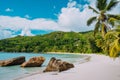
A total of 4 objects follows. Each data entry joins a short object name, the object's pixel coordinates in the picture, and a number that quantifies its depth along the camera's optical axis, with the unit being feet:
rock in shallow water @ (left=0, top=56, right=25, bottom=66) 37.79
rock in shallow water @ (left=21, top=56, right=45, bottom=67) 34.68
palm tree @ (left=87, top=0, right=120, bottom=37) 44.91
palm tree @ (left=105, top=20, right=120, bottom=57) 21.83
